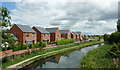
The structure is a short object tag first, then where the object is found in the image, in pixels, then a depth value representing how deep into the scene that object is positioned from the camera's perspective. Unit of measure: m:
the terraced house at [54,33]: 38.84
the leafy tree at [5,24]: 10.51
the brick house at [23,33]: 24.95
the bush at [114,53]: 12.42
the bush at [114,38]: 24.58
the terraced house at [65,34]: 49.85
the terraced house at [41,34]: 33.16
